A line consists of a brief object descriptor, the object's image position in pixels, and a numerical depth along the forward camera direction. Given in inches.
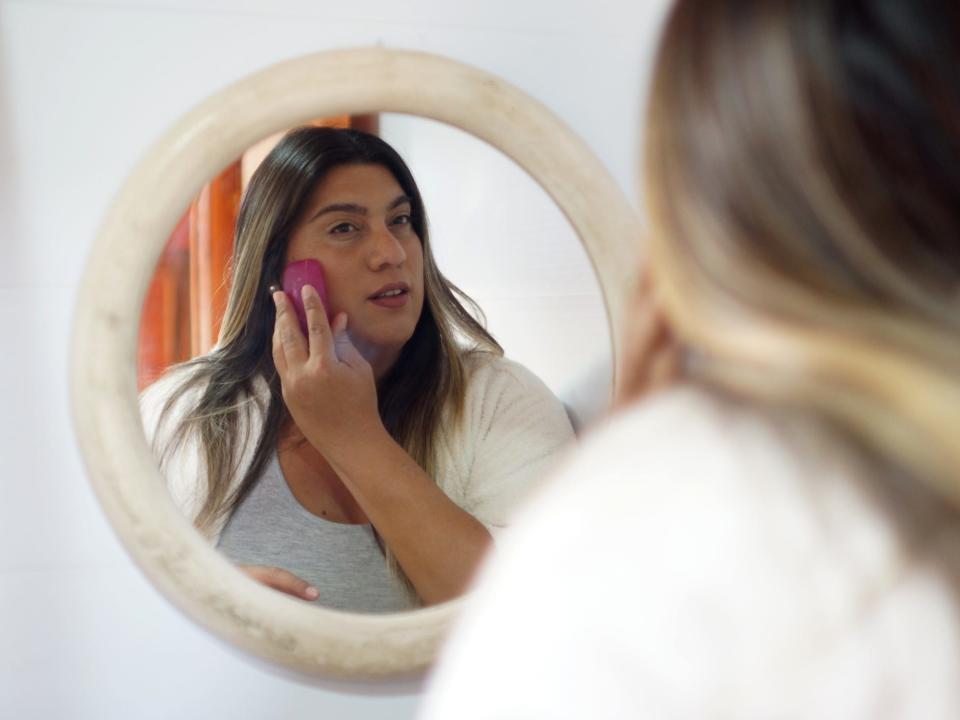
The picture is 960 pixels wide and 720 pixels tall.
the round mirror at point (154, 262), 33.2
